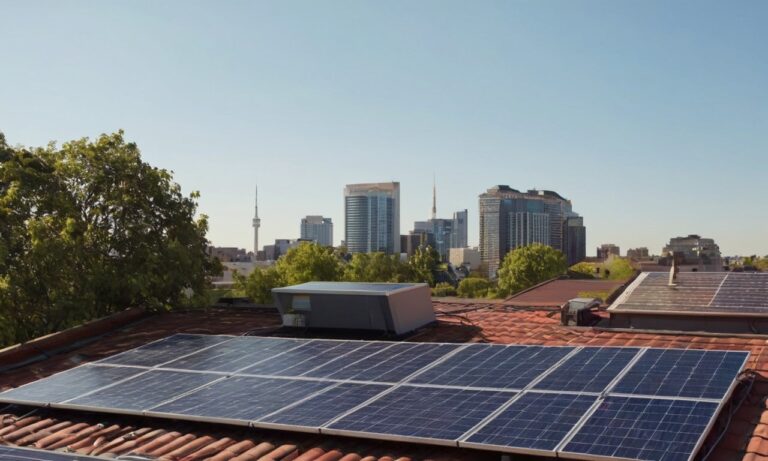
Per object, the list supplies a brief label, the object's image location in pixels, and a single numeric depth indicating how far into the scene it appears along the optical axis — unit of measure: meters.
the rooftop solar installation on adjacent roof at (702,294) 15.38
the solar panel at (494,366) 10.68
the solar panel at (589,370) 10.04
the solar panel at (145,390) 11.40
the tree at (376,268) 89.30
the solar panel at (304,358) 12.33
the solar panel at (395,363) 11.49
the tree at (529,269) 81.81
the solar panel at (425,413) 9.01
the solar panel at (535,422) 8.34
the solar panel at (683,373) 9.44
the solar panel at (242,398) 10.48
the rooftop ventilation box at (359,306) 16.47
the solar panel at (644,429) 7.72
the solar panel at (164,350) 14.07
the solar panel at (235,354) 13.08
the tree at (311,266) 58.69
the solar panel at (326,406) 9.88
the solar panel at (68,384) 12.26
